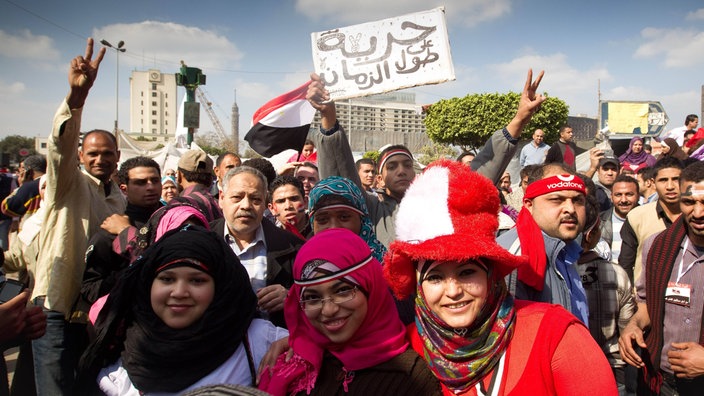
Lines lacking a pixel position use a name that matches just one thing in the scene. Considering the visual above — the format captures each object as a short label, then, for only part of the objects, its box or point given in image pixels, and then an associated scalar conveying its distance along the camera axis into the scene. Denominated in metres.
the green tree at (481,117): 27.97
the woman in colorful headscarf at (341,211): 2.63
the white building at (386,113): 92.69
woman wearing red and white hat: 1.44
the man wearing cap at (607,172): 6.07
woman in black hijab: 1.90
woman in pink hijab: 1.68
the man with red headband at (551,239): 2.11
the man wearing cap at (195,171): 4.00
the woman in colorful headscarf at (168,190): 5.14
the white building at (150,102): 132.75
